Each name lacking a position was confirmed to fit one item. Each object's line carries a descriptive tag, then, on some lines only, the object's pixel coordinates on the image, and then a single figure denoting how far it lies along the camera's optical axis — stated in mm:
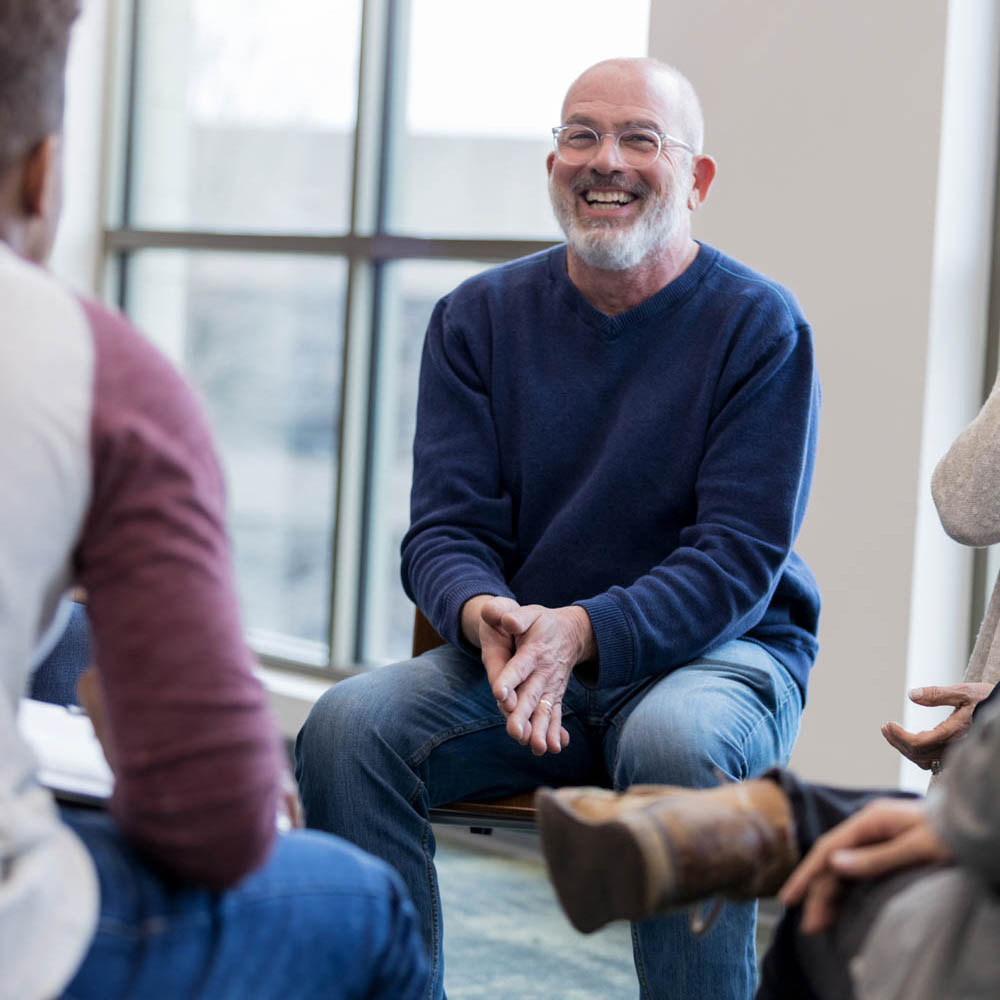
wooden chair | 2748
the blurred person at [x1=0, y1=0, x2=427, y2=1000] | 1984
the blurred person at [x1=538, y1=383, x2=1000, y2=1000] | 1932
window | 4035
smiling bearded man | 2719
